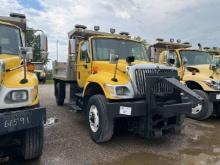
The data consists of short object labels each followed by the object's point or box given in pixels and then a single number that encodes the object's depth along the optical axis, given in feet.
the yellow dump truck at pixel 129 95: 10.22
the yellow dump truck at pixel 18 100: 7.34
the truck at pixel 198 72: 15.09
